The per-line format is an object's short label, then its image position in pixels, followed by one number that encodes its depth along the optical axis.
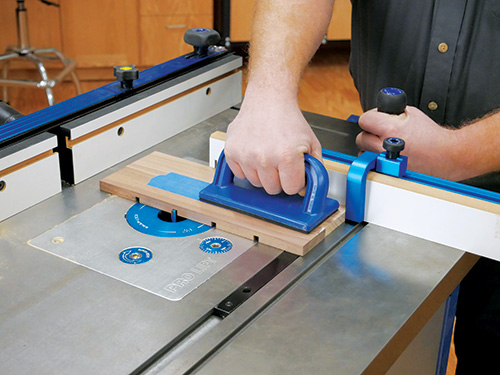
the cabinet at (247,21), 3.82
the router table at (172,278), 0.74
